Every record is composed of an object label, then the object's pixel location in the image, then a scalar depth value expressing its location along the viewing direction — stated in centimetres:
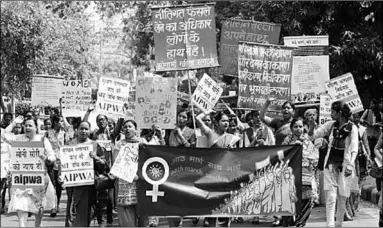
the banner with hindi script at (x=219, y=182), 959
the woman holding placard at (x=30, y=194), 979
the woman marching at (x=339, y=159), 961
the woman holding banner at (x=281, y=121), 1068
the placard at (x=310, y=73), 1241
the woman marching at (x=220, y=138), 1006
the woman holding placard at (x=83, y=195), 980
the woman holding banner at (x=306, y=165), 1014
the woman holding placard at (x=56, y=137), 1265
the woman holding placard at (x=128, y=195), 951
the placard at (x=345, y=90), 1209
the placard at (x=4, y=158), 1192
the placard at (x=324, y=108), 1230
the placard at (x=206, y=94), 1159
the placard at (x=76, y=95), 1302
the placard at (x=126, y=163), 942
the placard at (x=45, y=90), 1295
